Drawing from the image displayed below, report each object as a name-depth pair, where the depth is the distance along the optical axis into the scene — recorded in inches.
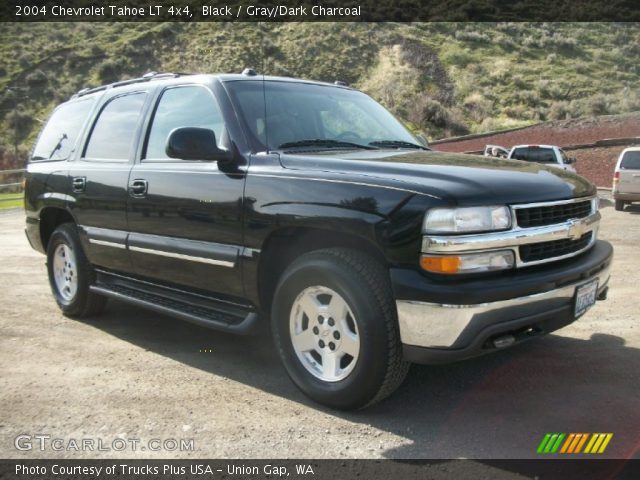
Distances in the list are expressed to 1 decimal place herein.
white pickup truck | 706.8
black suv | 115.3
